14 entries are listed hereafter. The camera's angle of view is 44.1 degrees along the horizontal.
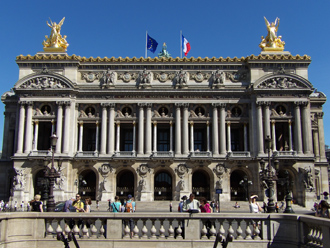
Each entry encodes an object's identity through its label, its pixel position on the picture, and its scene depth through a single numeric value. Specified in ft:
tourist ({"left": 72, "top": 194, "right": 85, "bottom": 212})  71.51
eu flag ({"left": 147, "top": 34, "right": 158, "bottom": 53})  201.36
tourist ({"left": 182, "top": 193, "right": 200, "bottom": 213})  62.89
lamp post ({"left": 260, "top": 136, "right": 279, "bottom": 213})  93.12
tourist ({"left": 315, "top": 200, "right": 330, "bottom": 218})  57.92
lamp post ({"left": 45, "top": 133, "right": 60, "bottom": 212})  84.43
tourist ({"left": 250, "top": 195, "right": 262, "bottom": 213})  71.87
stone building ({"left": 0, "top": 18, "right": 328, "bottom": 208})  184.14
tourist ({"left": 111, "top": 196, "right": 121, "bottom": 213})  75.31
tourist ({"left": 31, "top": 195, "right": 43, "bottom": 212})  69.97
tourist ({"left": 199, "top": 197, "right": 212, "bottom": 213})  68.54
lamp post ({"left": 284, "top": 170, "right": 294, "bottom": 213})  79.36
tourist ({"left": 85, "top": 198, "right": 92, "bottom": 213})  76.62
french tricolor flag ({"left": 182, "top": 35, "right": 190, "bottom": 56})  203.00
